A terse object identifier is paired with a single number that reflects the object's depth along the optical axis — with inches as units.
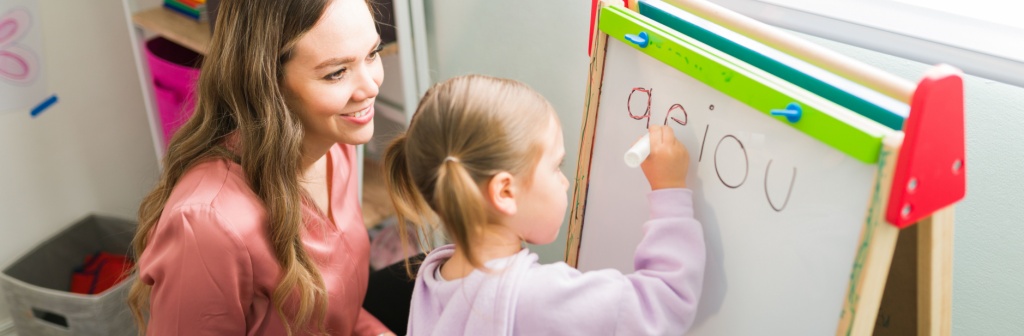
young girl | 34.9
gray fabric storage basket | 71.7
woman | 43.6
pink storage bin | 72.9
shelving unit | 72.7
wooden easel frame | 30.3
